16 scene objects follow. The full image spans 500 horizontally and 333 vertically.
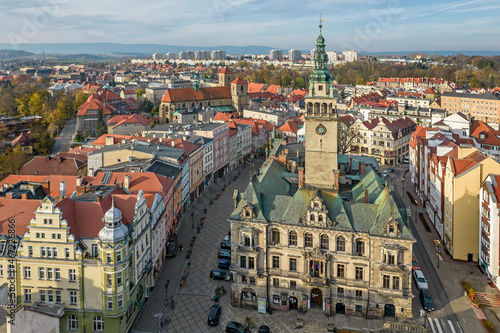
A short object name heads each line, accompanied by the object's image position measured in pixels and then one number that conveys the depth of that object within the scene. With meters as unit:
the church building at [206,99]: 152.00
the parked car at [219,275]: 53.41
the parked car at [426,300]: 47.09
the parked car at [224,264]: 55.88
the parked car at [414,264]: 54.85
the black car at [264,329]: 43.44
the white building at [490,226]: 50.12
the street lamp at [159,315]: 43.97
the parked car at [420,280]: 50.38
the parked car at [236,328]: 43.25
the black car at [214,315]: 44.62
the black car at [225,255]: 58.23
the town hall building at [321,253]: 44.34
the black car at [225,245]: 61.12
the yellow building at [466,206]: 57.38
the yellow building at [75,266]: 40.82
